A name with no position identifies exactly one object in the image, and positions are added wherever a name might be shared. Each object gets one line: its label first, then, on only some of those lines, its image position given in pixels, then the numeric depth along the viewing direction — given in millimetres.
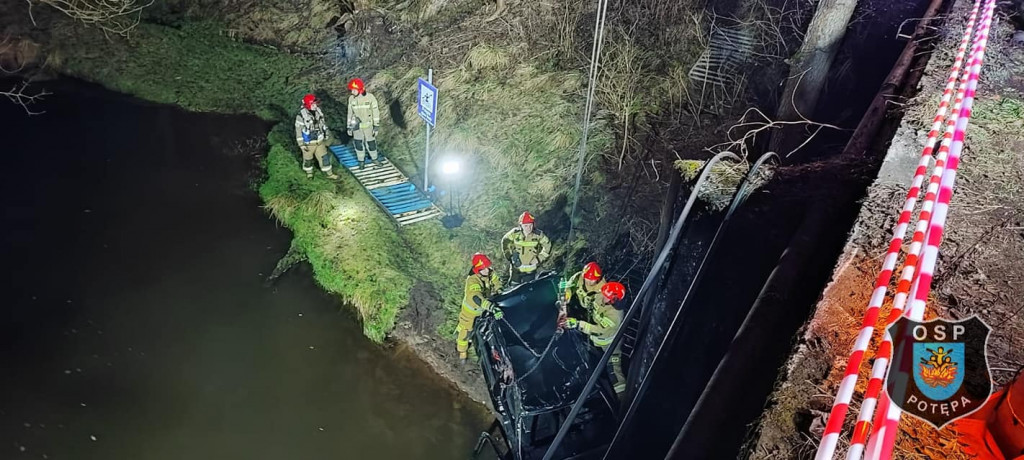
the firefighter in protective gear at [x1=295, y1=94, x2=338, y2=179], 8922
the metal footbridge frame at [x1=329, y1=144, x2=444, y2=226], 8641
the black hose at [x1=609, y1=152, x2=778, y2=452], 3861
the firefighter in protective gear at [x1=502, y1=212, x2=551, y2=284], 6602
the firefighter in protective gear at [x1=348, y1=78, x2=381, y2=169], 9148
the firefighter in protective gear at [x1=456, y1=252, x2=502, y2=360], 6027
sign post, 7598
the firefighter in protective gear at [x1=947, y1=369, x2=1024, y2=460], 2197
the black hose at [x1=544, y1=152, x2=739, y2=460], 3994
